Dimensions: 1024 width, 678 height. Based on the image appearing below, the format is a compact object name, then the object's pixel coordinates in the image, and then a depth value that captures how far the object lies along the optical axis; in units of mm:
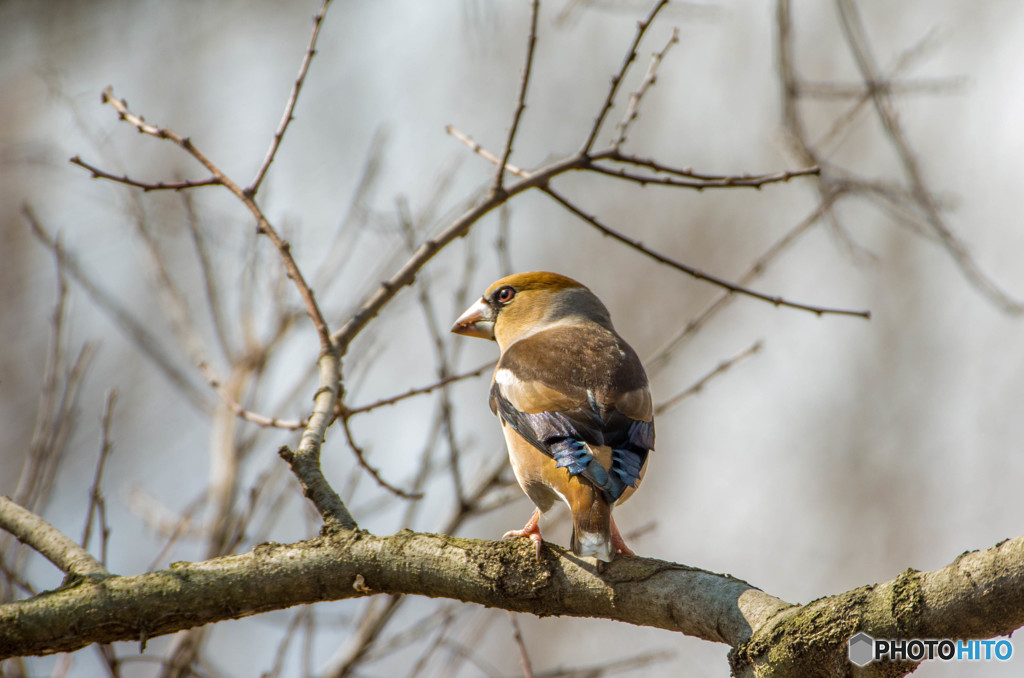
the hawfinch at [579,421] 5707
